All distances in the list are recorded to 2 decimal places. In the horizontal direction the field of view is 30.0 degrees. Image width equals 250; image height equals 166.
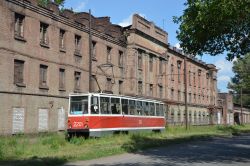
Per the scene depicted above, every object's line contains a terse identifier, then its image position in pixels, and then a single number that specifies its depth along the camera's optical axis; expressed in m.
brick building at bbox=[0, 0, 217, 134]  31.80
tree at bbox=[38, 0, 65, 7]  36.53
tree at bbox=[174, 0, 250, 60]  16.50
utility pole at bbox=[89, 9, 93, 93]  37.95
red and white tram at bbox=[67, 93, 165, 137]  29.38
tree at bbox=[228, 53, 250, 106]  110.94
